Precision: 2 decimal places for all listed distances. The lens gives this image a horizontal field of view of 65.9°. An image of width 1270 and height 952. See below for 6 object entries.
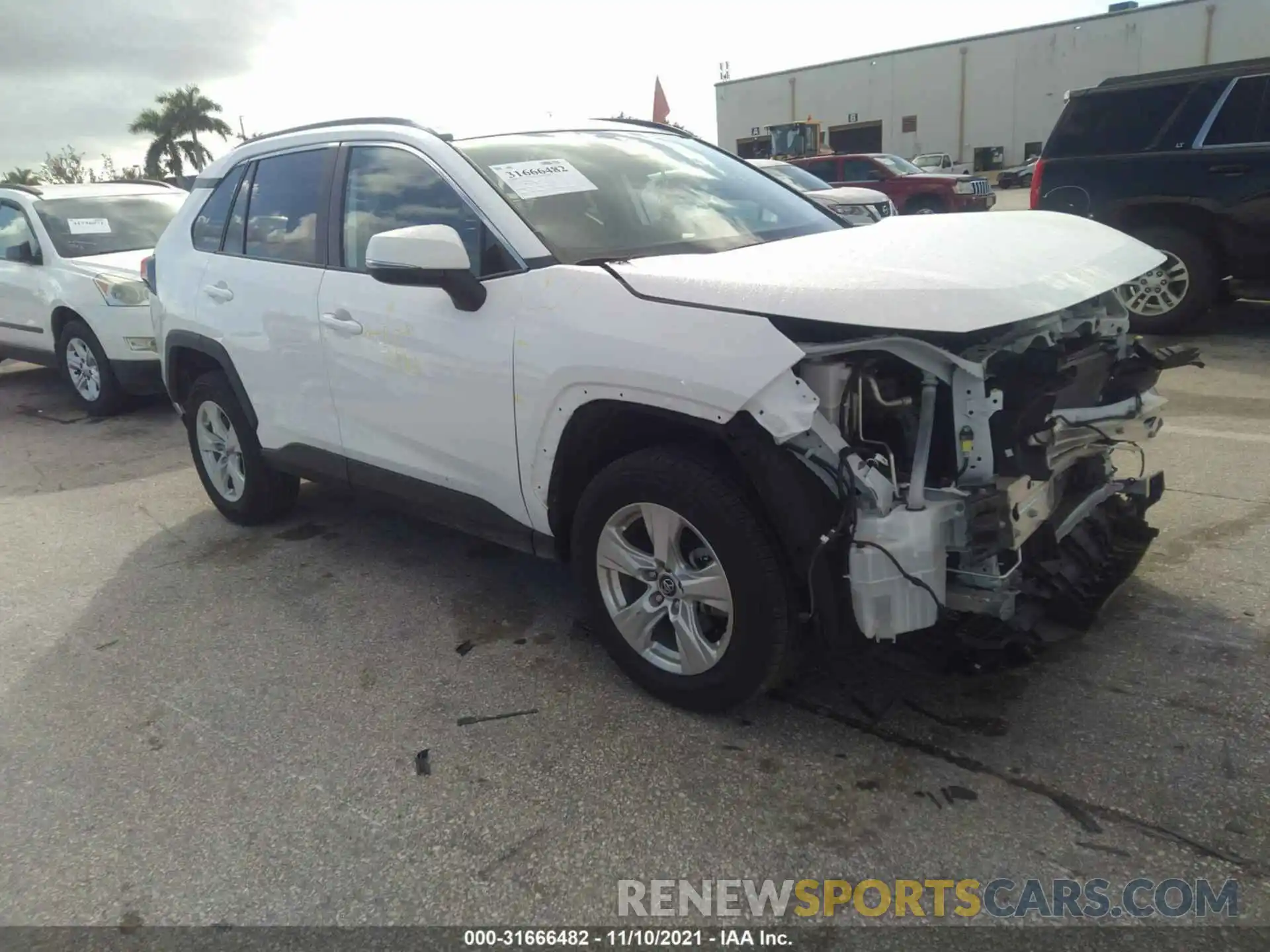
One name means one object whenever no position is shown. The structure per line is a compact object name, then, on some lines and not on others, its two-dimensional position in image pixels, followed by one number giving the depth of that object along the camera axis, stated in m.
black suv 7.59
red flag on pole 12.10
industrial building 39.78
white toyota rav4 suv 2.62
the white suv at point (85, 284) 7.96
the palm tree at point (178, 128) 48.47
